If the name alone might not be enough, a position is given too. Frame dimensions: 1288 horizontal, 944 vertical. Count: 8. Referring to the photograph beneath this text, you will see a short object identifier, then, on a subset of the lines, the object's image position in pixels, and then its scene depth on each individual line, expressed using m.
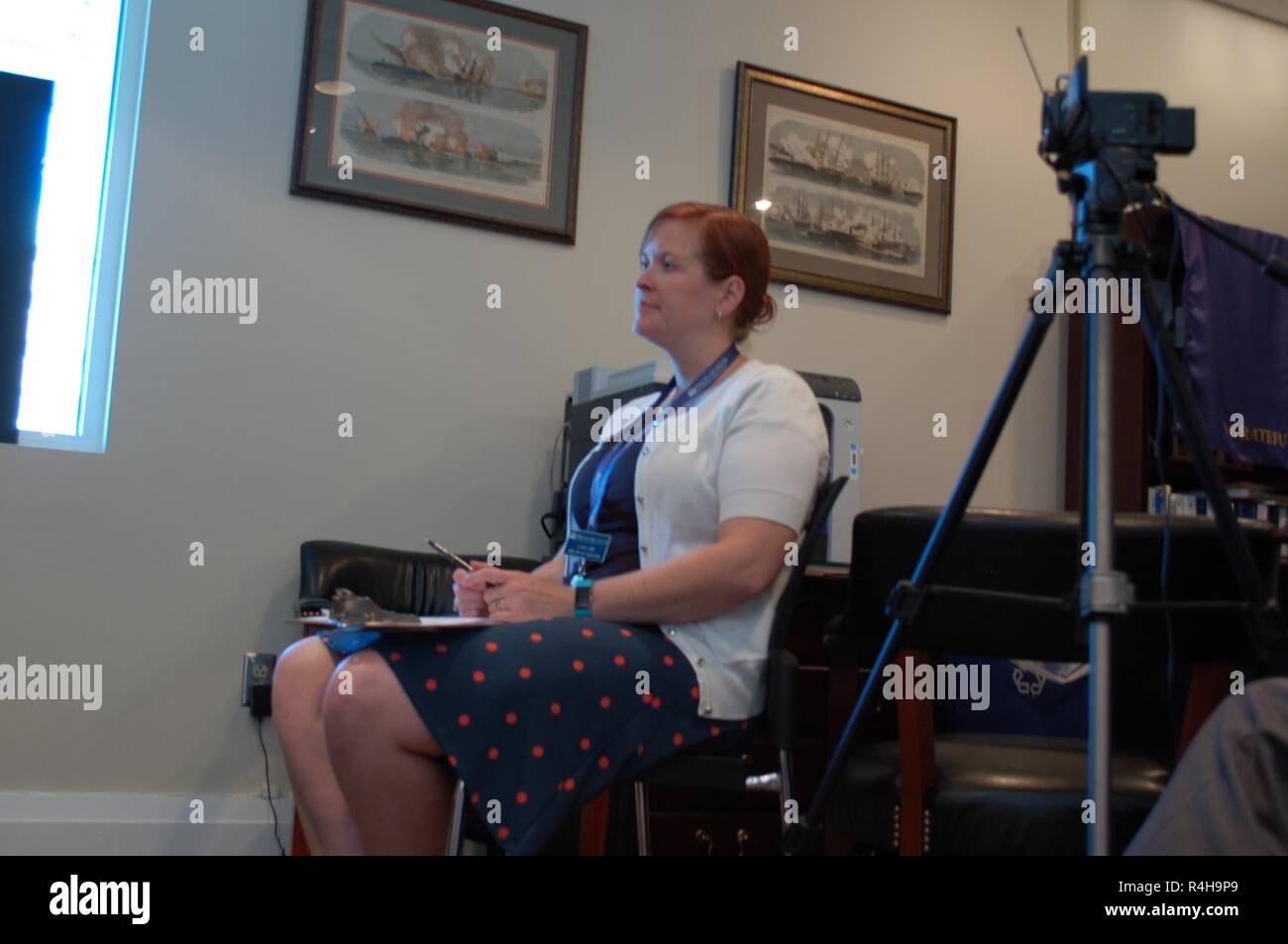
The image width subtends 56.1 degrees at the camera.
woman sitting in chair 1.44
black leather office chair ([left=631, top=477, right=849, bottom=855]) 1.59
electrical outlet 2.90
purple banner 3.69
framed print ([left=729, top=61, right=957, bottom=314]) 3.62
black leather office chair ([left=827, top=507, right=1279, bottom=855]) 1.46
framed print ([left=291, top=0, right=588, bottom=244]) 3.13
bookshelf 3.61
